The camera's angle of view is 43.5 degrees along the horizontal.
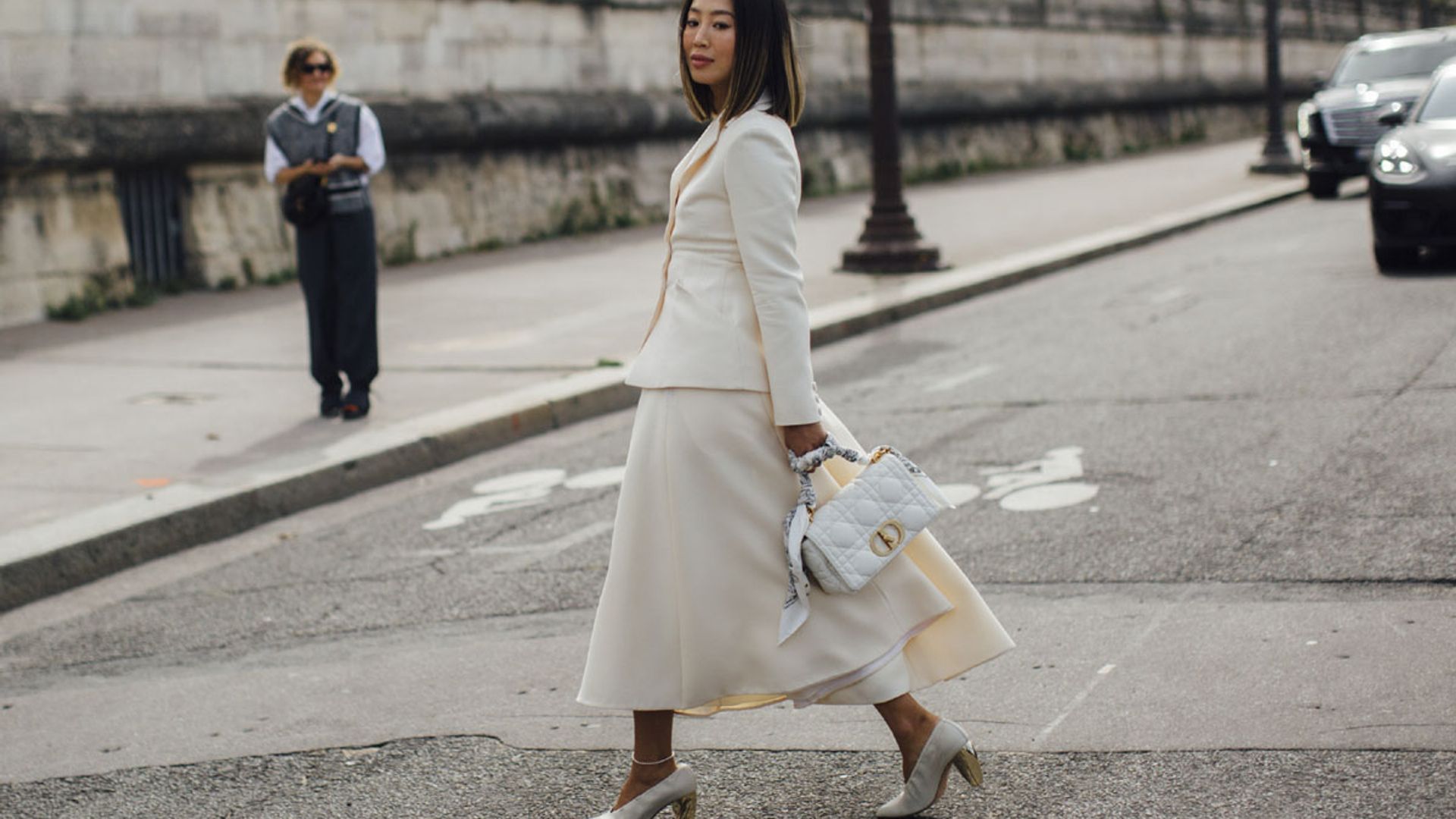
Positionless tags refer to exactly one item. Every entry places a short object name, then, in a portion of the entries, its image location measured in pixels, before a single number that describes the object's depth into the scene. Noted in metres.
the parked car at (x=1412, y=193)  11.98
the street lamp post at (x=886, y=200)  14.02
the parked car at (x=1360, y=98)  19.14
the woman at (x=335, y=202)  8.54
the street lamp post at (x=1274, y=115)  22.44
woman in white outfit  3.45
